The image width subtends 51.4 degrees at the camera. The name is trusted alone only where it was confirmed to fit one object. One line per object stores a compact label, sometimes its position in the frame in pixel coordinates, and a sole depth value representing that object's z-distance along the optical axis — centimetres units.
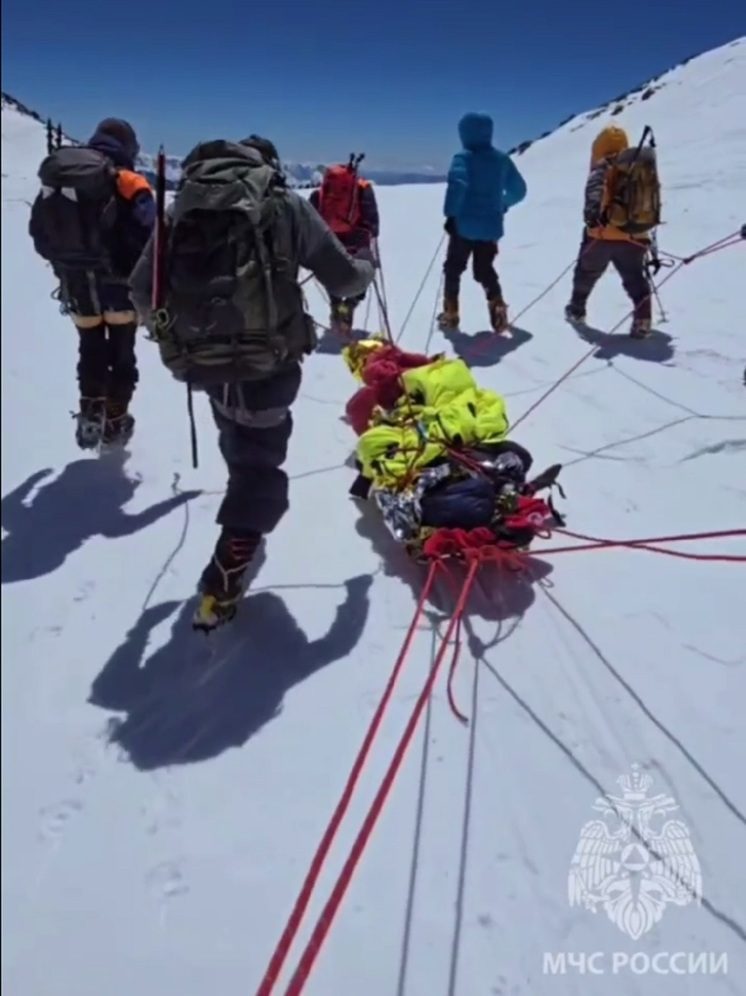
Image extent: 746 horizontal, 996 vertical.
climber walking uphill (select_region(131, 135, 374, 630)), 232
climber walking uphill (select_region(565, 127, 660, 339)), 274
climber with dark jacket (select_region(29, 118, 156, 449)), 323
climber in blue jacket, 400
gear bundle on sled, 307
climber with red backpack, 553
